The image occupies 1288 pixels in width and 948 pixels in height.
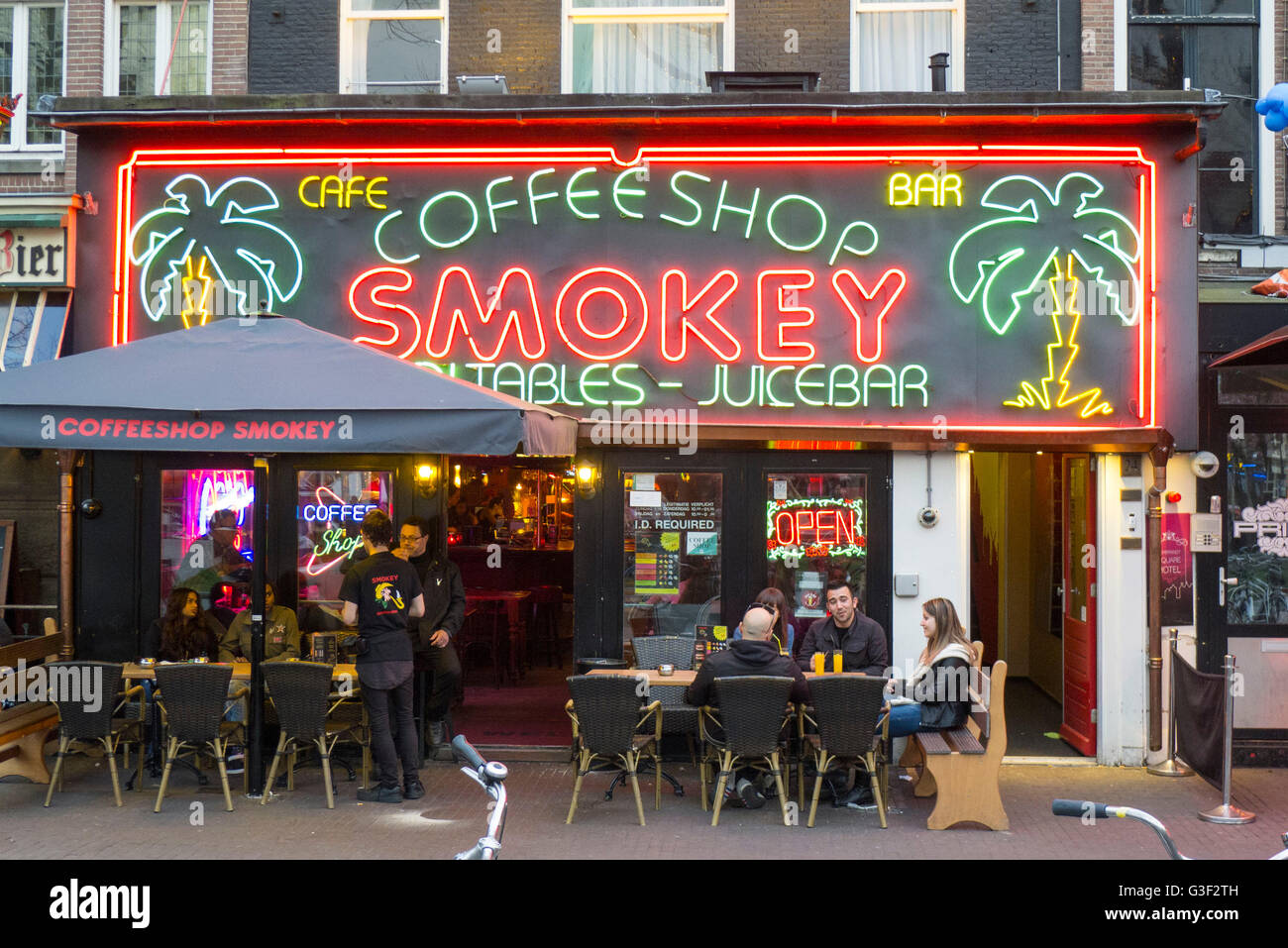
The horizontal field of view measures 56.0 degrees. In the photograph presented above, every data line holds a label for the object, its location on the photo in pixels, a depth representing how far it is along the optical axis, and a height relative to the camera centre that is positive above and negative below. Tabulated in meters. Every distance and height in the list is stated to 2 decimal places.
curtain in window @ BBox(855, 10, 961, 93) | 10.94 +4.06
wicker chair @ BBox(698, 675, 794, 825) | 8.03 -1.48
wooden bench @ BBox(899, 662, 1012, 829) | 8.04 -1.85
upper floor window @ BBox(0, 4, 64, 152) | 11.69 +4.25
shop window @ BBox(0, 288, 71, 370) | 10.46 +1.48
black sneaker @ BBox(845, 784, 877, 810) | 8.69 -2.16
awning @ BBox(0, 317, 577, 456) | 7.73 +0.54
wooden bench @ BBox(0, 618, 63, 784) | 8.77 -1.75
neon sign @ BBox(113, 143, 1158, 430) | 10.20 +1.95
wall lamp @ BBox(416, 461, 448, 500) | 10.41 +0.13
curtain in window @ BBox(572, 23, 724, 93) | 11.16 +4.06
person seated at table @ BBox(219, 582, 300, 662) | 9.78 -1.15
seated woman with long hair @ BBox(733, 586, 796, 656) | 9.44 -0.91
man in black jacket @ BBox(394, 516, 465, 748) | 9.98 -1.06
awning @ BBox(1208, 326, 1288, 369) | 8.62 +1.09
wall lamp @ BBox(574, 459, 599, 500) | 10.23 +0.15
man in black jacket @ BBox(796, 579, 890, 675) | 8.97 -1.05
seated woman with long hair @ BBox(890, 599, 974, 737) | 8.41 -1.27
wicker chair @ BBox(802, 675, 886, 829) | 8.06 -1.47
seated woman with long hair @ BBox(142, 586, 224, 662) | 9.58 -1.07
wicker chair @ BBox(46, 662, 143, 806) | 8.43 -1.44
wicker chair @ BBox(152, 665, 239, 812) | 8.38 -1.43
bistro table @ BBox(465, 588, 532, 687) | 13.41 -1.34
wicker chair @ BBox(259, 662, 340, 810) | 8.48 -1.43
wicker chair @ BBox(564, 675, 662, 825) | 8.25 -1.52
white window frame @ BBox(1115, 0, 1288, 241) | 10.65 +3.69
